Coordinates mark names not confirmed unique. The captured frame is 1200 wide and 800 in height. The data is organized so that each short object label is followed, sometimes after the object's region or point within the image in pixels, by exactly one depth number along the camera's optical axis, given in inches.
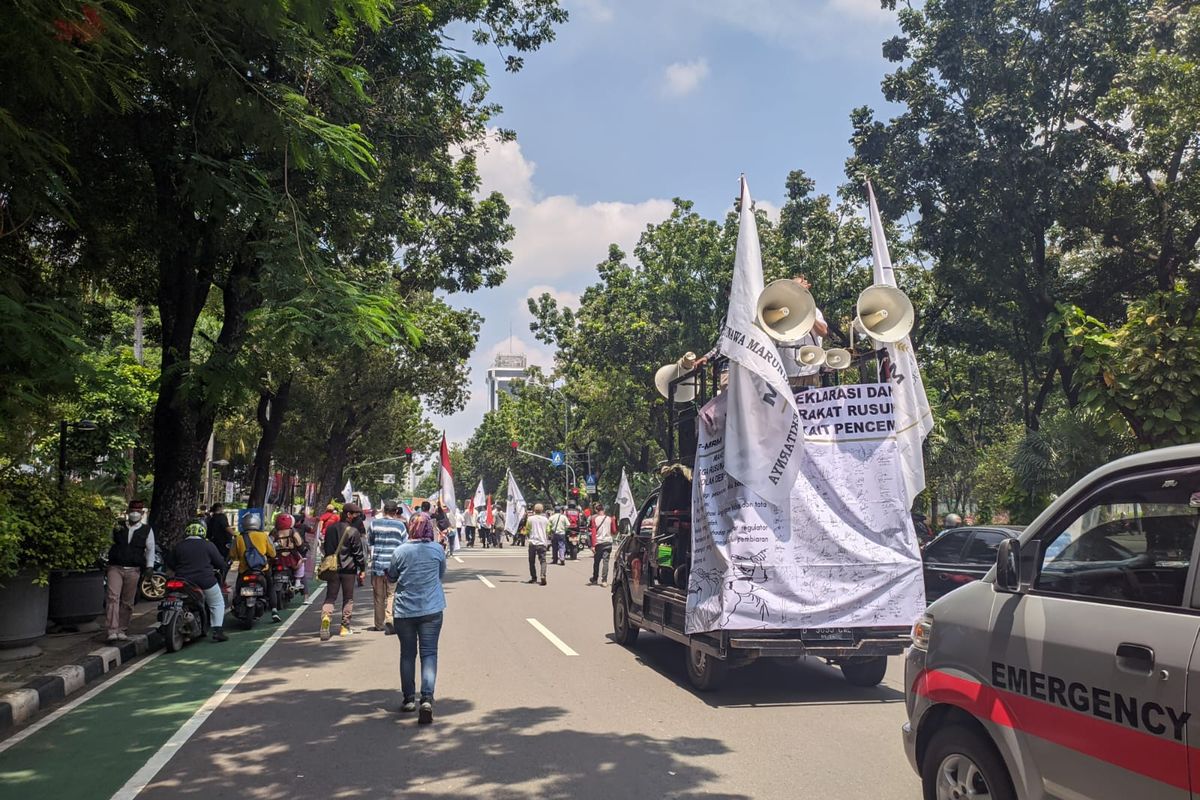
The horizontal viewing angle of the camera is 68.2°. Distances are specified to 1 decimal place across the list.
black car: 470.0
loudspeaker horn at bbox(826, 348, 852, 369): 331.9
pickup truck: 300.4
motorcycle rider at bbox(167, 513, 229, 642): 442.9
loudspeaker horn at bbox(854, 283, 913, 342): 322.7
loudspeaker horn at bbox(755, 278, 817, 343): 309.0
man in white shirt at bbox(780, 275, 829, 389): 346.6
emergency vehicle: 121.3
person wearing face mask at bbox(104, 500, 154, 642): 430.9
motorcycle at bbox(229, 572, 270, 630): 505.0
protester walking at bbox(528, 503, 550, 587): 780.4
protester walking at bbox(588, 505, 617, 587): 786.8
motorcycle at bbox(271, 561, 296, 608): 567.2
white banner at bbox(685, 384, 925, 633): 302.5
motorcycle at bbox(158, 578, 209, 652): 429.4
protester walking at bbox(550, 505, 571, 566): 1052.5
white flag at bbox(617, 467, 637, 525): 924.0
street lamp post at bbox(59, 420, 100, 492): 497.4
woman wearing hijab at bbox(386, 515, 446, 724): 293.1
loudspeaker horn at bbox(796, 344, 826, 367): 327.9
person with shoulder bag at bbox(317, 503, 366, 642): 496.7
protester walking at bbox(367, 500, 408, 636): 481.7
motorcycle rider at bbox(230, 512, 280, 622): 520.2
